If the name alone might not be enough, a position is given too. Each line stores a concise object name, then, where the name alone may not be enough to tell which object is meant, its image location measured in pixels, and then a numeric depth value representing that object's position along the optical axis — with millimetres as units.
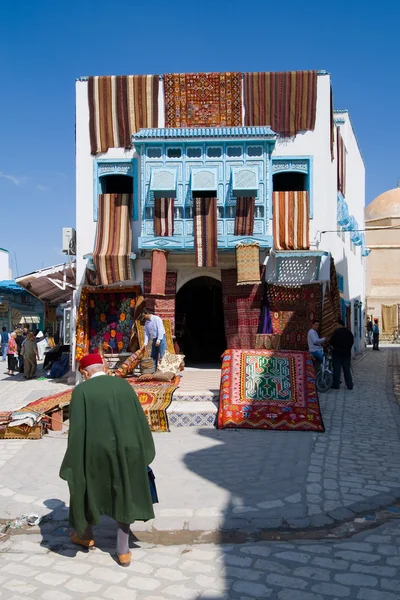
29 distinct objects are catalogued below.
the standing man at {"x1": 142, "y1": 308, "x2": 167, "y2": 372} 11797
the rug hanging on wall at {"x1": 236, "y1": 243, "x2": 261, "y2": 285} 13391
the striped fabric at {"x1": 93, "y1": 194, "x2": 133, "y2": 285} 13859
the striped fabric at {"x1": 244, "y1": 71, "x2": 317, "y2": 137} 13953
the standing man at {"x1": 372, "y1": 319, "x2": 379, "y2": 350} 25328
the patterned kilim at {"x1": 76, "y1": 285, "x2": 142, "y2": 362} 14203
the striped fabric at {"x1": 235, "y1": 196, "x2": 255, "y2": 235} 13453
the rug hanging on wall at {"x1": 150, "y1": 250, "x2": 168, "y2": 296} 13625
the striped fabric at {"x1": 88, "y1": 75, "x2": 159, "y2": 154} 14164
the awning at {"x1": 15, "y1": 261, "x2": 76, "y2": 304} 15047
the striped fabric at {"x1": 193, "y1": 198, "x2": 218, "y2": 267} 13516
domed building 33719
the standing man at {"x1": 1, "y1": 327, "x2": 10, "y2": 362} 25656
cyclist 11789
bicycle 11727
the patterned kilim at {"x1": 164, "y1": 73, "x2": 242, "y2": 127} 14094
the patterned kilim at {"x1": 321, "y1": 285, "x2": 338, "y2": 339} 13477
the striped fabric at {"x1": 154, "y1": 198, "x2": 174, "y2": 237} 13602
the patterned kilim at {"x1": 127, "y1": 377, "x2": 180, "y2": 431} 8707
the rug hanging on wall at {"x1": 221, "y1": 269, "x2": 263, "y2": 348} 13758
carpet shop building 13516
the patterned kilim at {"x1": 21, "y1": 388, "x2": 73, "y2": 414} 8734
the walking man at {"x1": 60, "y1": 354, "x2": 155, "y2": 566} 4098
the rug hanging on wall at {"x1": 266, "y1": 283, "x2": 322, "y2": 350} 13562
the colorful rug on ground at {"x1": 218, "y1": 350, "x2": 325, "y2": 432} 8570
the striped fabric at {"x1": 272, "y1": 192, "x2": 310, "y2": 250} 13773
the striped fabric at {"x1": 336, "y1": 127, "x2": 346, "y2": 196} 16922
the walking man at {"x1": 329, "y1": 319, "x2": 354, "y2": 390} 11656
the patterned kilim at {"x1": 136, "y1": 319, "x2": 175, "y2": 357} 13586
